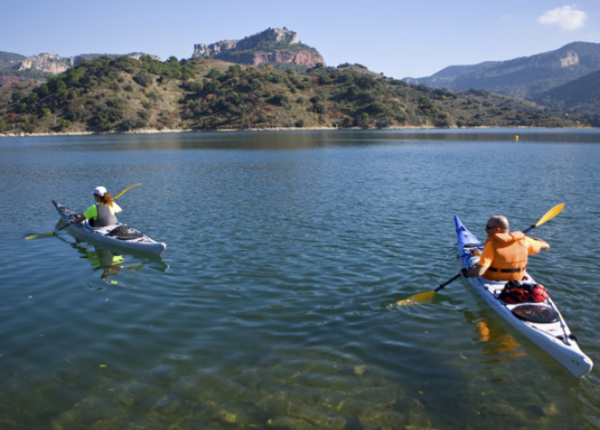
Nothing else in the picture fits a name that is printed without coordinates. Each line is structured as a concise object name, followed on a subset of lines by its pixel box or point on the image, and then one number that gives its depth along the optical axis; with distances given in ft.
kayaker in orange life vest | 25.91
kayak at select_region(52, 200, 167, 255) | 39.60
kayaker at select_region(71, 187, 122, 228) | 44.71
